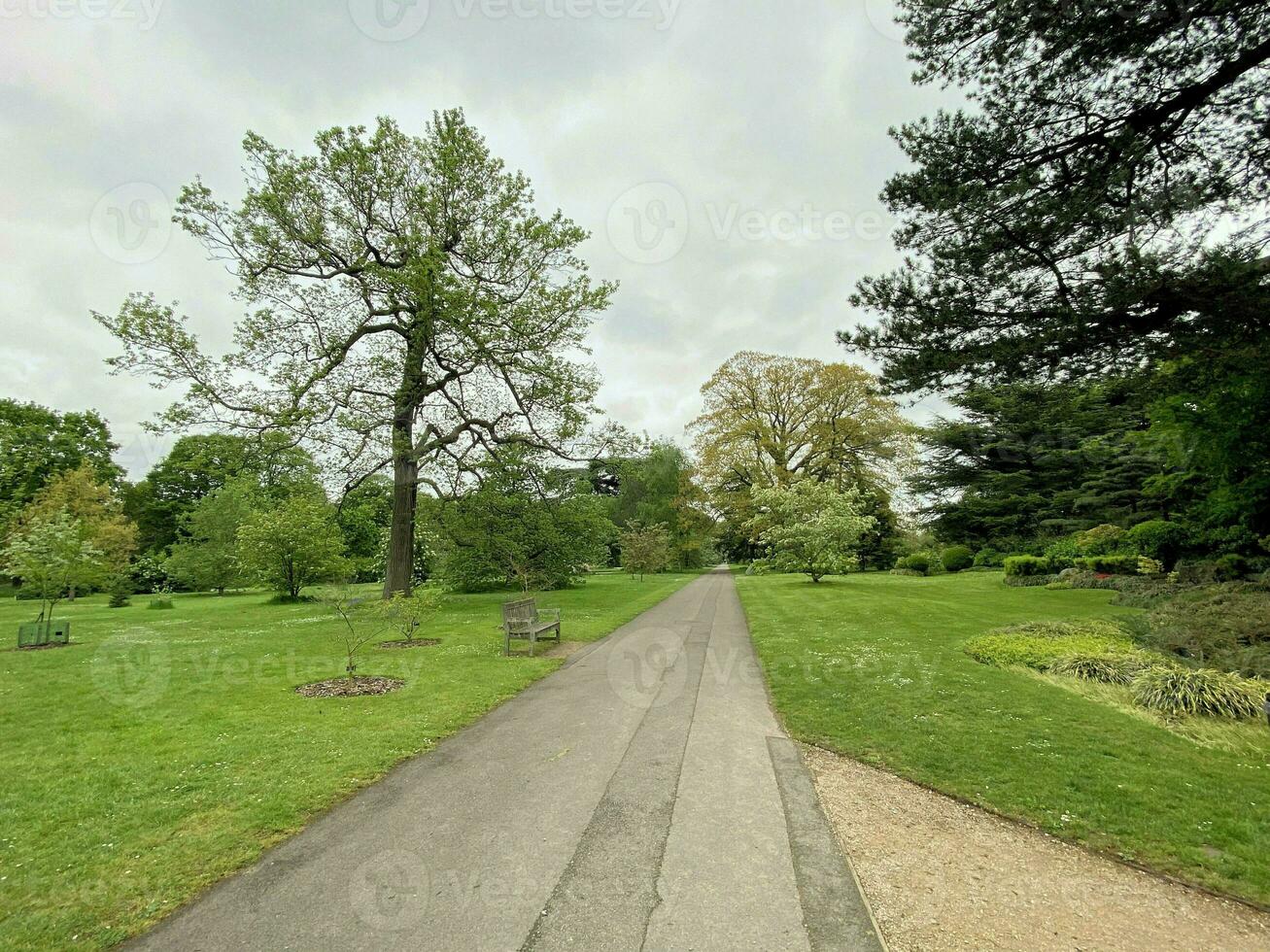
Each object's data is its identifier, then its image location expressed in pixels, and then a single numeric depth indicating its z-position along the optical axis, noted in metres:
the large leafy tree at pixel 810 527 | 25.84
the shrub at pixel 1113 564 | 19.06
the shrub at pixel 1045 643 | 8.58
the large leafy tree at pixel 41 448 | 32.09
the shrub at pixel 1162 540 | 17.03
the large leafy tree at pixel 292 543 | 20.39
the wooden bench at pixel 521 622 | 10.75
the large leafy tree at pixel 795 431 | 39.34
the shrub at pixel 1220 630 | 7.41
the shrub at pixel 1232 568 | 13.05
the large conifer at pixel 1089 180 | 7.35
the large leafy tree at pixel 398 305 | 15.36
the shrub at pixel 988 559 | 31.38
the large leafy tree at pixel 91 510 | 26.33
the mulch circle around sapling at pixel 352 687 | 7.64
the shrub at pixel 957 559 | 32.84
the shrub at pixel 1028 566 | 23.12
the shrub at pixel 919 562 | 34.00
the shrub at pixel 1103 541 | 21.73
